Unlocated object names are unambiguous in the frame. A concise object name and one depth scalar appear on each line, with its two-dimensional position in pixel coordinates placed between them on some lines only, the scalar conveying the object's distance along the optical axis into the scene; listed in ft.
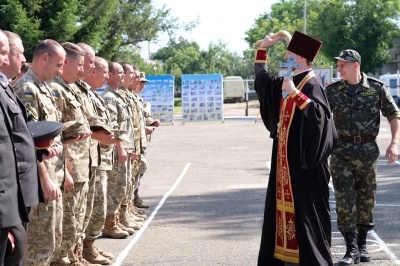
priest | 22.90
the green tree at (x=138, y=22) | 171.58
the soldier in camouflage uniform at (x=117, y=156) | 34.42
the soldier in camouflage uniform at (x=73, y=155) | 25.12
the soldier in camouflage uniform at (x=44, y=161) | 22.39
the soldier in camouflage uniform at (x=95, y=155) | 27.40
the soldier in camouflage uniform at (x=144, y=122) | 41.01
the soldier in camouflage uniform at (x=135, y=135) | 37.96
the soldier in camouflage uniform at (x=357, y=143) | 29.45
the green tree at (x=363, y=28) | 208.74
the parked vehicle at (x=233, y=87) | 215.10
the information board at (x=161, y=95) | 130.11
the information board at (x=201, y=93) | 131.64
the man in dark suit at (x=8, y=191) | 16.72
